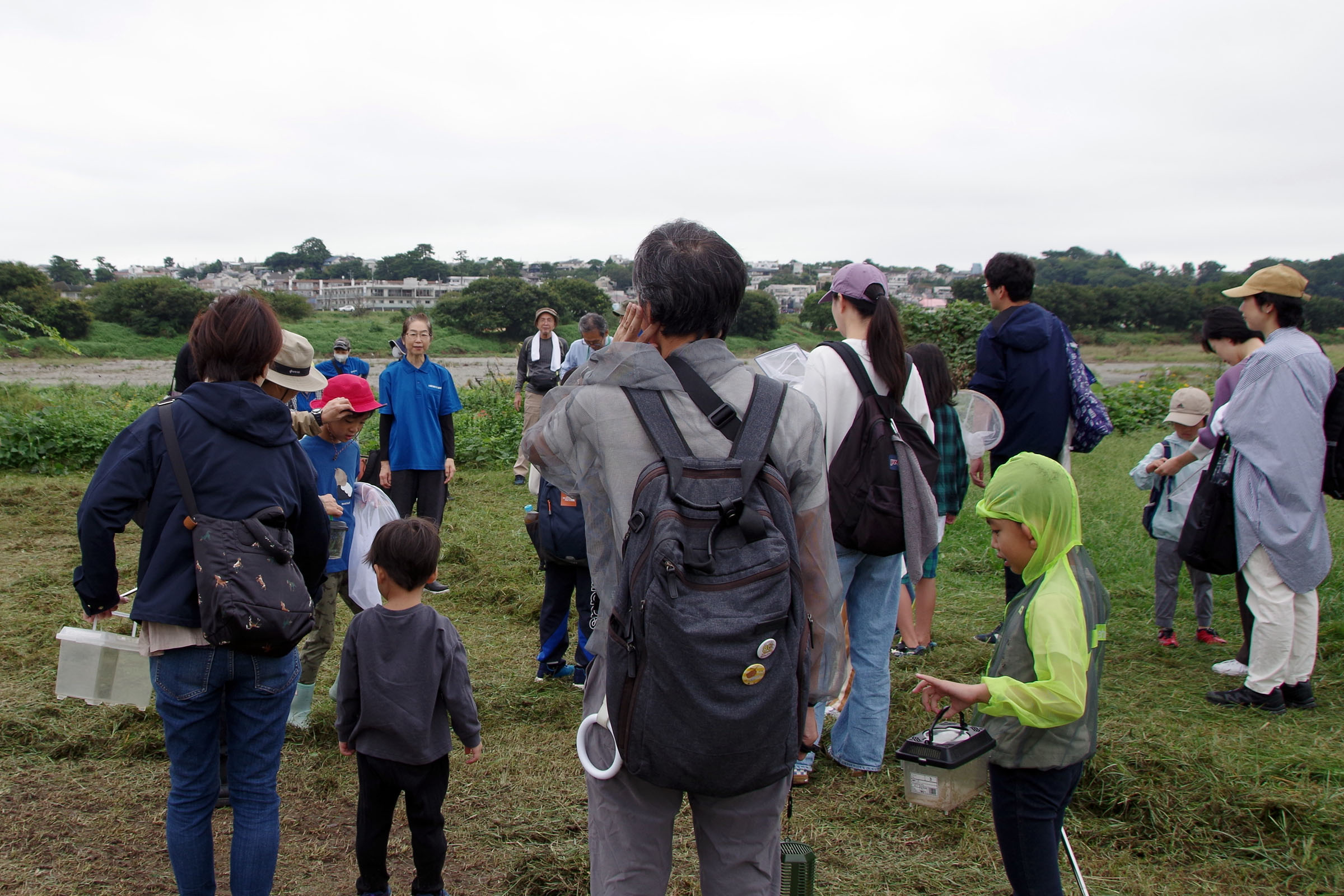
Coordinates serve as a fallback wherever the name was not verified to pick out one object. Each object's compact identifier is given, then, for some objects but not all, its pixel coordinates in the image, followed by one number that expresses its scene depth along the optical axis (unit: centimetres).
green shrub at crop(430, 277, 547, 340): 4409
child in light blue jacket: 507
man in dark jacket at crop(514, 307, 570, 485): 967
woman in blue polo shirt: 617
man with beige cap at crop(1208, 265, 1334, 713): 407
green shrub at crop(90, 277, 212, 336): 4291
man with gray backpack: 158
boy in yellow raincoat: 213
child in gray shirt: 269
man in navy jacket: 478
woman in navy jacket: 237
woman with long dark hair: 340
